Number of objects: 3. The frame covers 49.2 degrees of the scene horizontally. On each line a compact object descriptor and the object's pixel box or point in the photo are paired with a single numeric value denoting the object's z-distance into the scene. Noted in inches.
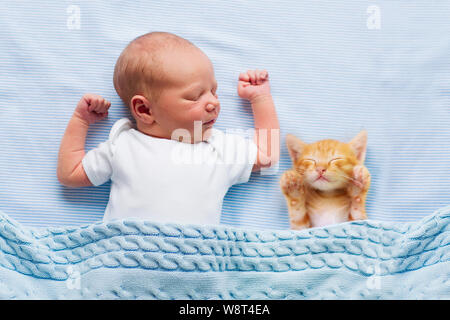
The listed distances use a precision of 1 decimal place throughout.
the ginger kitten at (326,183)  47.4
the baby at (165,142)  45.6
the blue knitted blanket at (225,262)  43.5
